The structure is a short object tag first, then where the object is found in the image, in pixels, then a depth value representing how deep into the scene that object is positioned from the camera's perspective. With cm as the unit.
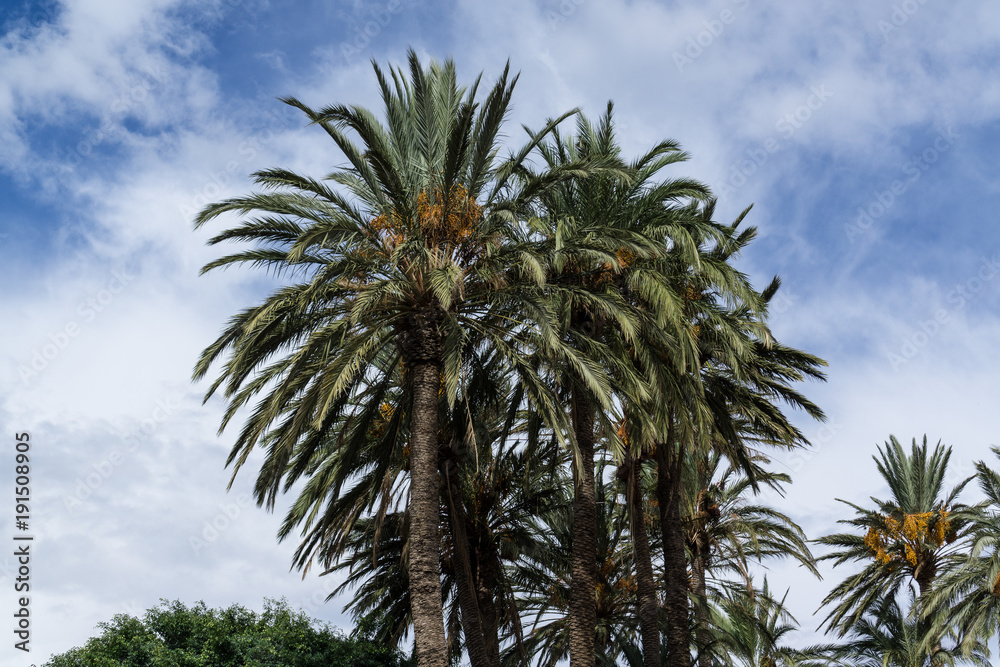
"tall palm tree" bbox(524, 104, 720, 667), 1775
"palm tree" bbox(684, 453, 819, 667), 2784
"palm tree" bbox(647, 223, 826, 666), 1900
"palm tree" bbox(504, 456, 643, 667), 2586
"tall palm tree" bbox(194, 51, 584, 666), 1622
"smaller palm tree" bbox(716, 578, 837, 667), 2453
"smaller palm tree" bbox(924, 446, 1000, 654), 2845
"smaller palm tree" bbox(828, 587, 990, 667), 3184
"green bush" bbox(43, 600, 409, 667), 2167
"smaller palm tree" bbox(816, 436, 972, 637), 3244
